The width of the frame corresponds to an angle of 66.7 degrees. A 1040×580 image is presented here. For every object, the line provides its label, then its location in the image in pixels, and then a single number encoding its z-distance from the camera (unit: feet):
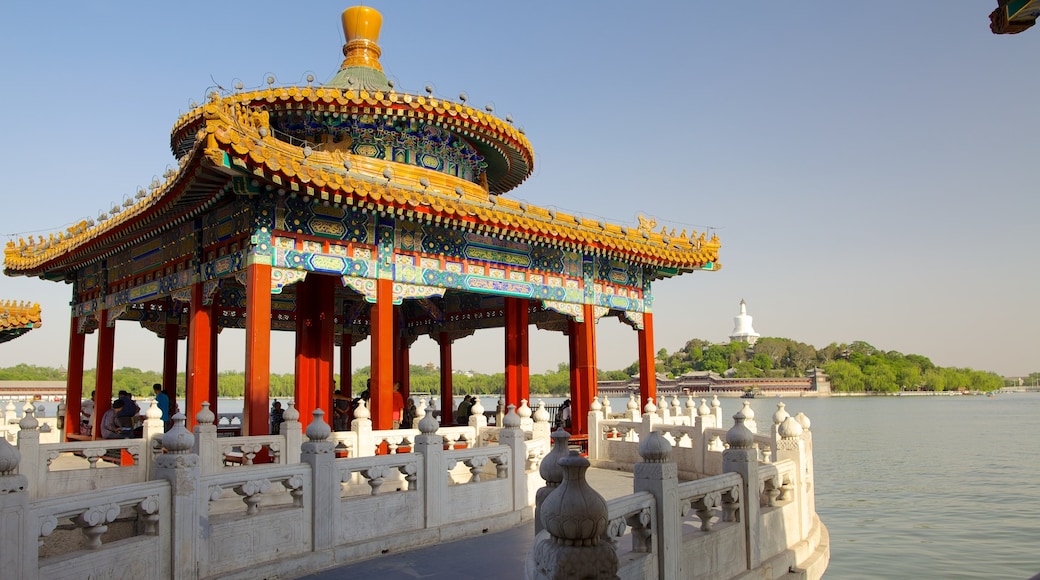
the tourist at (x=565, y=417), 58.70
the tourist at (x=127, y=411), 49.70
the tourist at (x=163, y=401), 50.42
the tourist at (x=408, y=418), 58.49
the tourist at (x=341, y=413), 53.96
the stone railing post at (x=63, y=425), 60.03
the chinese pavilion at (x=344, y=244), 37.70
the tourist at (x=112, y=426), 48.14
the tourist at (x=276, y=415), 59.16
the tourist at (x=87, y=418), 60.23
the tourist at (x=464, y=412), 61.03
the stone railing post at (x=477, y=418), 39.94
